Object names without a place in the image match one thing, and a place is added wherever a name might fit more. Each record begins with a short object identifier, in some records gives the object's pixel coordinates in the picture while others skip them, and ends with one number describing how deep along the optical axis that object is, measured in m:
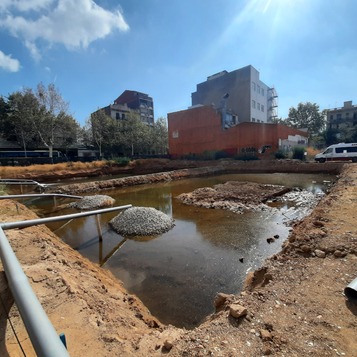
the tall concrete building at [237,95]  39.09
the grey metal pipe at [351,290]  2.83
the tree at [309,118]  53.69
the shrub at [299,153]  29.61
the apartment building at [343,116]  52.44
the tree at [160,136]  44.22
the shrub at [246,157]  30.42
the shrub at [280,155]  29.38
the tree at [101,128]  35.16
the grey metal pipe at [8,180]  14.18
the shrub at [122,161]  29.64
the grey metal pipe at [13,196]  7.61
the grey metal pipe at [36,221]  4.34
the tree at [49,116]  28.09
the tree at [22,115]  28.48
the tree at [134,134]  37.69
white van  24.23
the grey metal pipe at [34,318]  1.04
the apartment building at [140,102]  57.62
